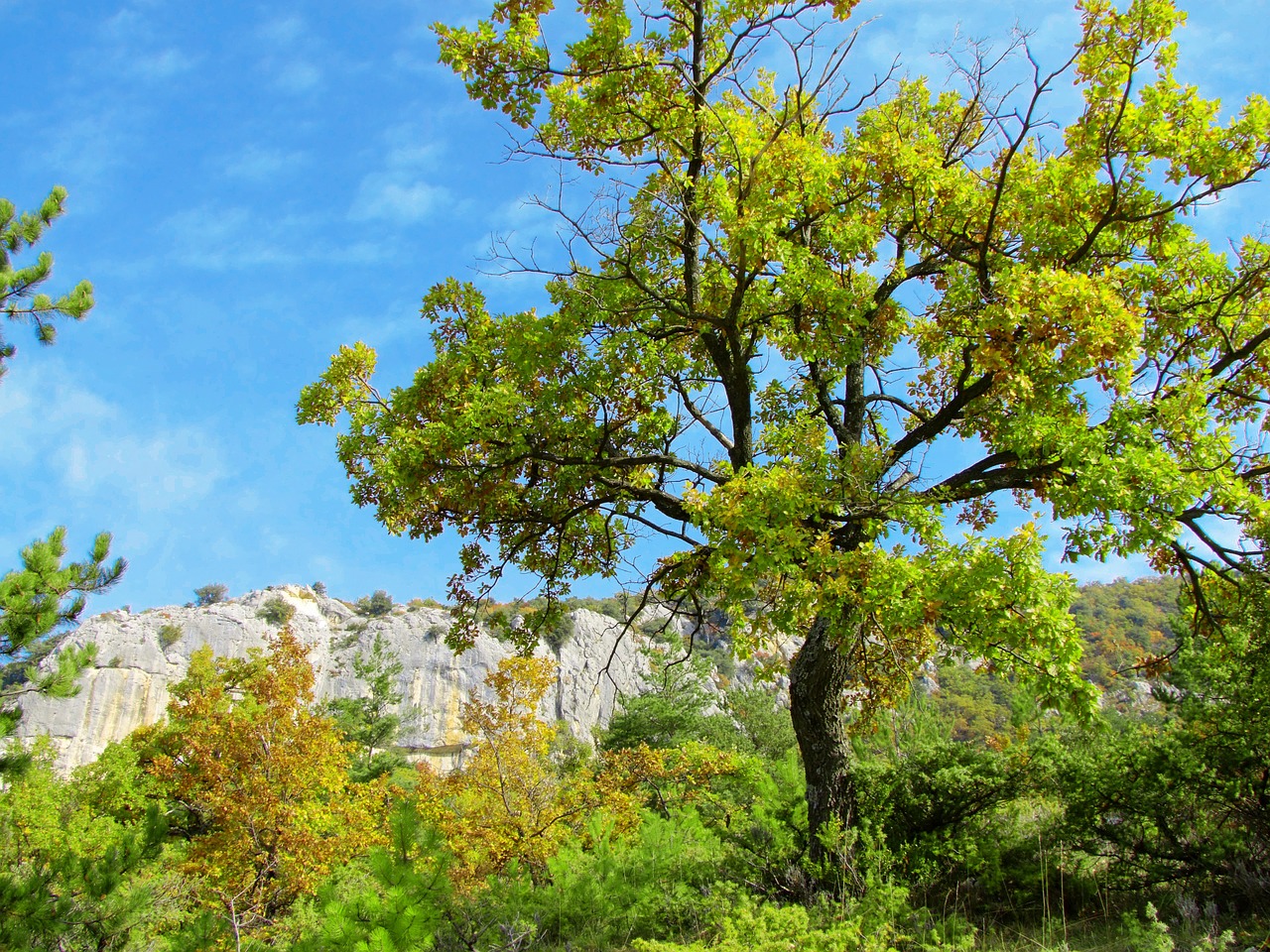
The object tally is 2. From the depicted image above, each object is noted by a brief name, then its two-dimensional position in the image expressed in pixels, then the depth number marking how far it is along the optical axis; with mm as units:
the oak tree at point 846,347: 5559
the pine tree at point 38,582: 10125
